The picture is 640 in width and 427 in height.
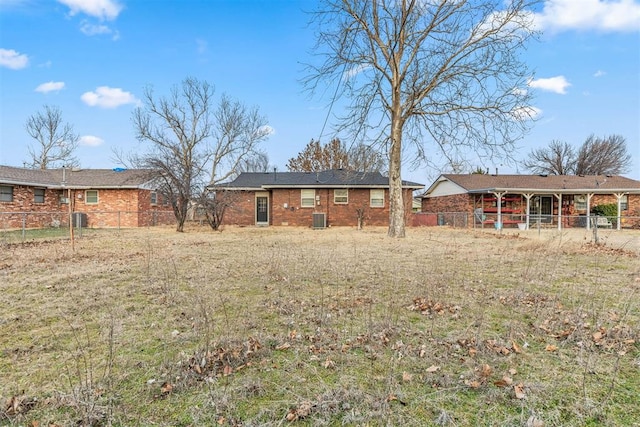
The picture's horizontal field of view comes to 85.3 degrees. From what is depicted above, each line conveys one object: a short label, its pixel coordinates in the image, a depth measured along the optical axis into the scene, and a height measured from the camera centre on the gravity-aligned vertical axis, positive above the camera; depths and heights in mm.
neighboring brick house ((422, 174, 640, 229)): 22984 +1081
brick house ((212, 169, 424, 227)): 22375 +775
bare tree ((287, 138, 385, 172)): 40312 +6545
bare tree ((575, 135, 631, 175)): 39188 +6214
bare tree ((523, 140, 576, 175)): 41094 +6222
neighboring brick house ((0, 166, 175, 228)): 19500 +998
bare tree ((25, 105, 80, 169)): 34531 +7689
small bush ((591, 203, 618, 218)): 23719 +73
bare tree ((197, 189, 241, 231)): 18453 +458
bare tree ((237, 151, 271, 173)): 34953 +5865
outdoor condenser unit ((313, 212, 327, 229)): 20797 -485
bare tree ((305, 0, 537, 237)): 13734 +5972
